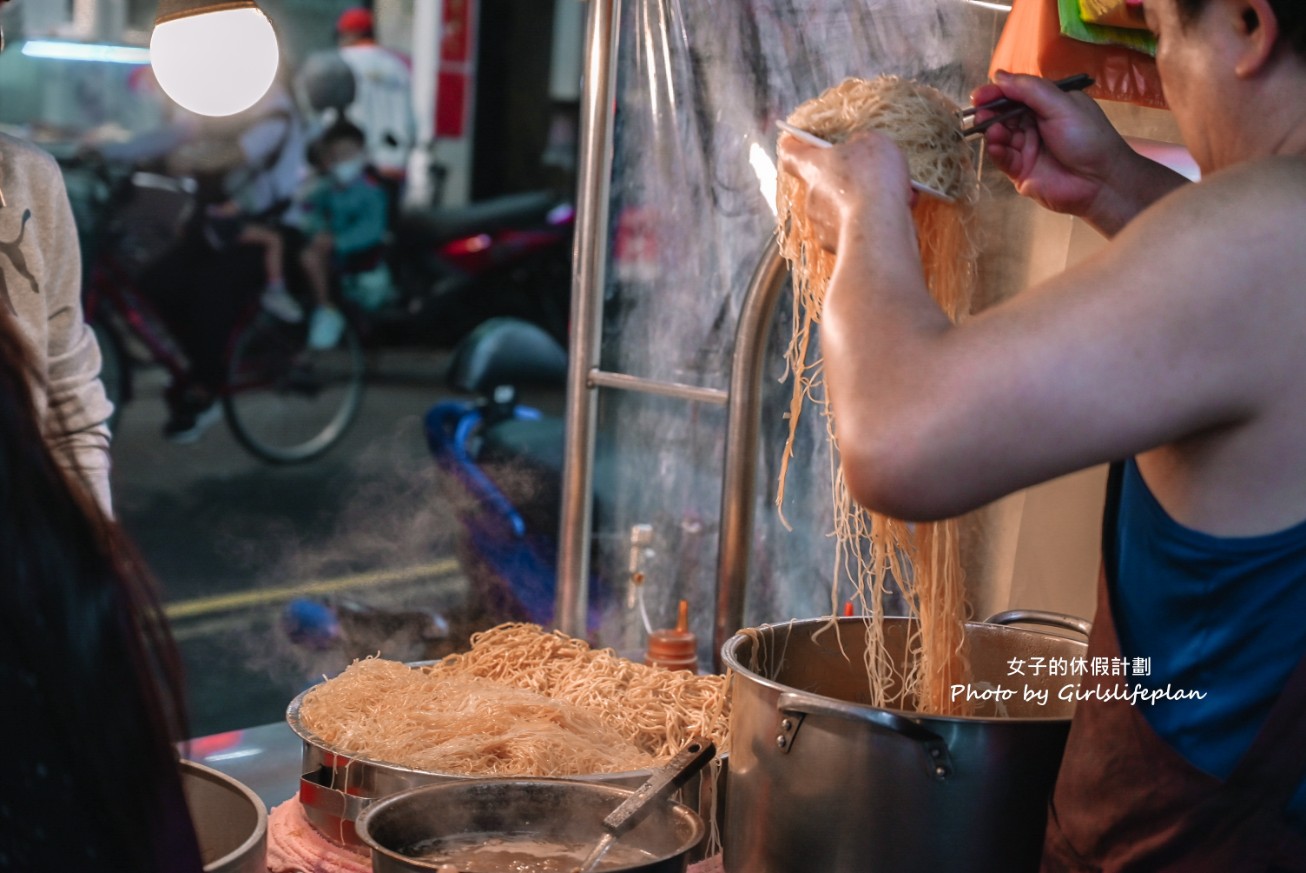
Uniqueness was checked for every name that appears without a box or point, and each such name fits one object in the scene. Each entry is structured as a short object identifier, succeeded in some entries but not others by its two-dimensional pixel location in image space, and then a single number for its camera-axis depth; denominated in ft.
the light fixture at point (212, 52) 9.48
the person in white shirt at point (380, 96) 43.62
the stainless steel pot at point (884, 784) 5.76
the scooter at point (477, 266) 41.81
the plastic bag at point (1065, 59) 8.39
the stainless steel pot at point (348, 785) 6.55
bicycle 31.53
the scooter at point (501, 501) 22.54
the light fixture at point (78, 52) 39.22
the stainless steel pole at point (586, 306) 11.45
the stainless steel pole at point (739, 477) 9.42
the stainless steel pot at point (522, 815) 5.71
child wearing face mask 40.24
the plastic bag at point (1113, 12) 8.09
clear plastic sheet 11.12
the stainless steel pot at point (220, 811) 5.48
